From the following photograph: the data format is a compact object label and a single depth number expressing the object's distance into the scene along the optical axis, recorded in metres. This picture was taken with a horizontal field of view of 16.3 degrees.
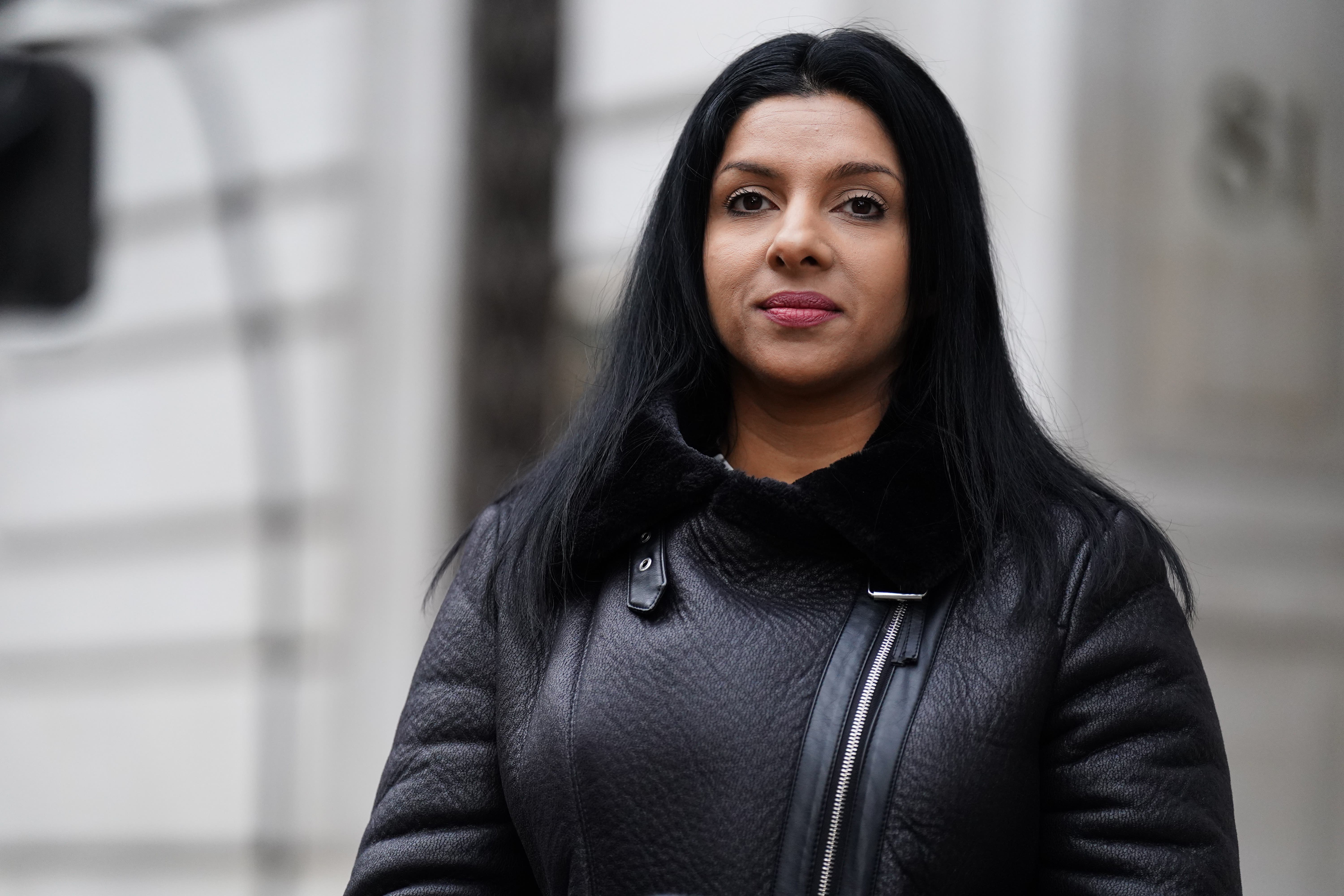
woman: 2.69
